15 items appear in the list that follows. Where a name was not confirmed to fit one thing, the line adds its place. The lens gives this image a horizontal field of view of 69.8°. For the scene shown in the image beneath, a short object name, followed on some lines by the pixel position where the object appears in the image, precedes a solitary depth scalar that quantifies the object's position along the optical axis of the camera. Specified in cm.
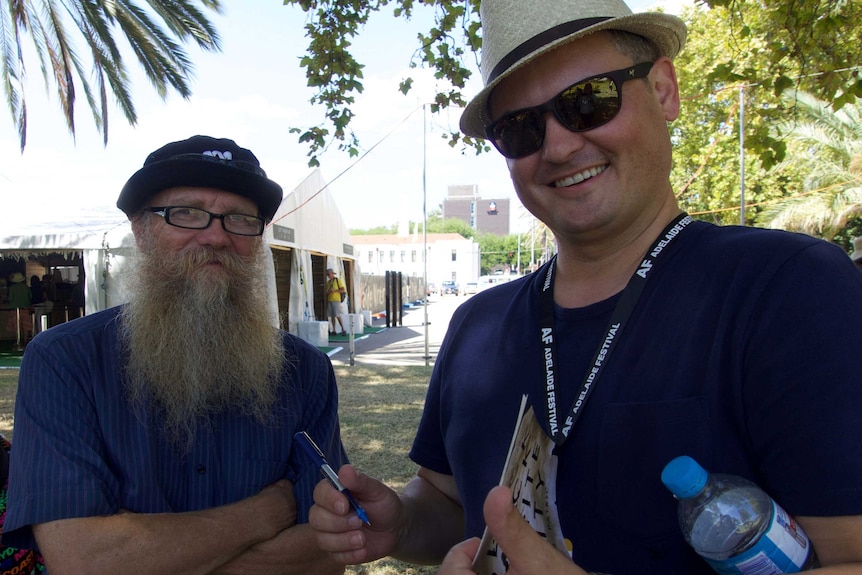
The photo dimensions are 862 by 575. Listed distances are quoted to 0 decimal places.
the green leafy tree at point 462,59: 484
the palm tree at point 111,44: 891
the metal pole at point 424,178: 1351
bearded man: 173
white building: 8125
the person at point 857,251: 631
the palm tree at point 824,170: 1909
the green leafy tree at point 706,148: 2170
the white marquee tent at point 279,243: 1070
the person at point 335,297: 1784
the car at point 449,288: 6709
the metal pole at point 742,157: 1060
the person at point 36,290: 1463
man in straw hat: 100
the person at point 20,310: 1396
